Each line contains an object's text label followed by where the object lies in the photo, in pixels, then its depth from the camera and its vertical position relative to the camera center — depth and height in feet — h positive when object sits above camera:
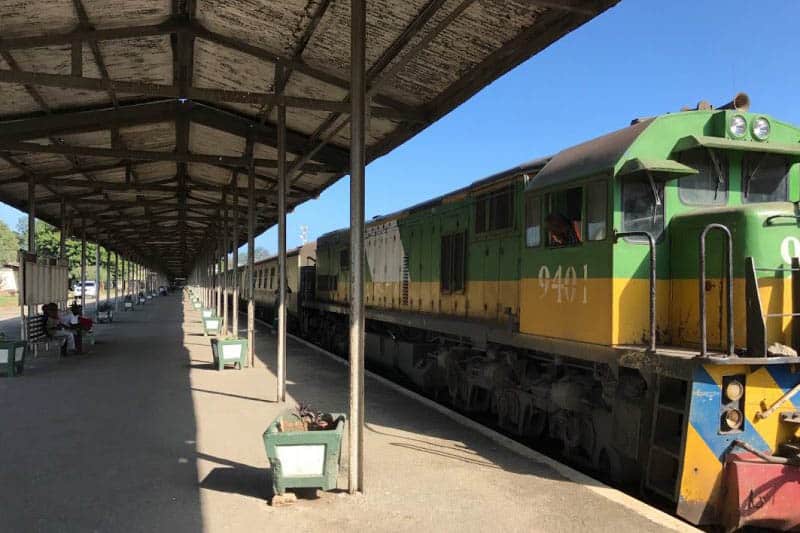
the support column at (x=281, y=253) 33.63 +1.25
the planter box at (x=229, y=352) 45.34 -5.36
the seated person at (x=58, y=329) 54.19 -4.71
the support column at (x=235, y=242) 57.57 +3.45
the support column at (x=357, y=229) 19.40 +1.49
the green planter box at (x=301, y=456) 18.02 -5.04
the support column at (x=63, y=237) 65.10 +4.09
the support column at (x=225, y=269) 73.41 +0.89
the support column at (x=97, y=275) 101.55 +0.03
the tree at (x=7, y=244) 353.51 +17.97
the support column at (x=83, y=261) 84.23 +1.80
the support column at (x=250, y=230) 43.06 +3.26
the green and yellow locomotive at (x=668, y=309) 17.03 -0.89
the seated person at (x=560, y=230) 21.87 +1.70
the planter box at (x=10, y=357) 41.73 -5.35
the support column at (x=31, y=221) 51.68 +4.49
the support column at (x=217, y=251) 97.32 +4.07
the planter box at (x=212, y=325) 71.68 -5.42
